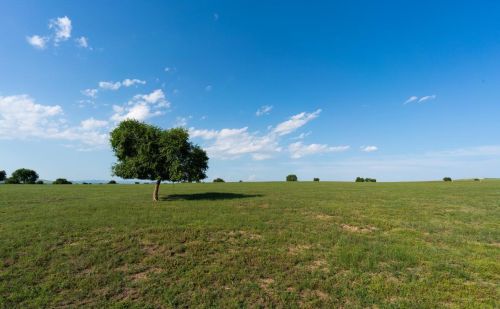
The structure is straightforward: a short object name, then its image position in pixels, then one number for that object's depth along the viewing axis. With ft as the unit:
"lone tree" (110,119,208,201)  75.51
